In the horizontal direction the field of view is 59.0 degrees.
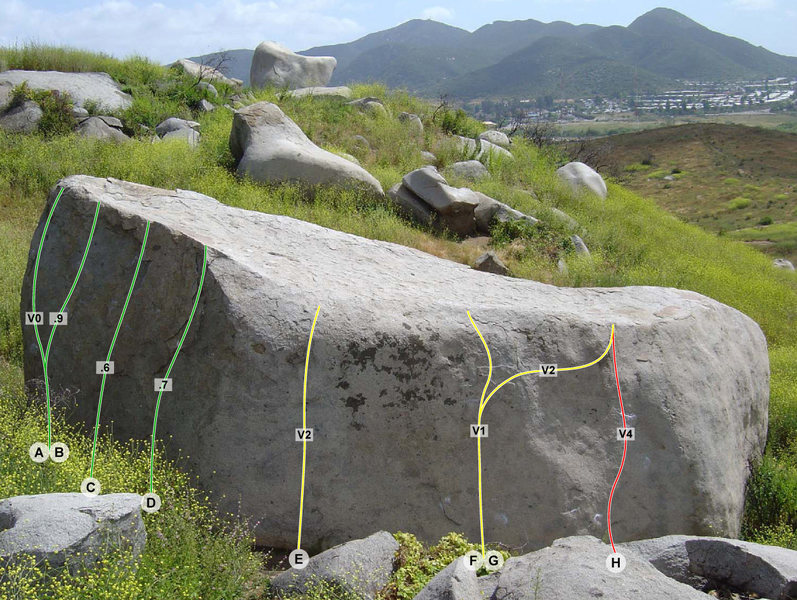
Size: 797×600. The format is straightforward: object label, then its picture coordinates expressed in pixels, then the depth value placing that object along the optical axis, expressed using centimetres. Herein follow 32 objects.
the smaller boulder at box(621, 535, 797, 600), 378
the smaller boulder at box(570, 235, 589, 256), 1050
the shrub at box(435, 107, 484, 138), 1648
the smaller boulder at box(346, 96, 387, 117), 1560
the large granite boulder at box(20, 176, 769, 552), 414
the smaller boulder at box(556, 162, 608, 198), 1496
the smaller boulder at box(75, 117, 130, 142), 1202
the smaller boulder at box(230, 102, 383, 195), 1047
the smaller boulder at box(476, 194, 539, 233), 1091
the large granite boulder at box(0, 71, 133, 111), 1334
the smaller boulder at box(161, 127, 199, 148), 1234
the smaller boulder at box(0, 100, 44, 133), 1195
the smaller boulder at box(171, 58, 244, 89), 1716
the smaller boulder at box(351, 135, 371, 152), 1372
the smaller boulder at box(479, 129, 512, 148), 1650
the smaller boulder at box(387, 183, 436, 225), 1070
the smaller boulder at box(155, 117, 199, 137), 1310
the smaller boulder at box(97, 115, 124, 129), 1248
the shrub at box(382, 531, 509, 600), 352
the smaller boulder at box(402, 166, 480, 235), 1058
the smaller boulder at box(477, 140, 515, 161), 1444
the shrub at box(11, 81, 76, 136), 1201
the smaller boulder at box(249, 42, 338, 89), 1870
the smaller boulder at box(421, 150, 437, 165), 1378
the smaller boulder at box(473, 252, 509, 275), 883
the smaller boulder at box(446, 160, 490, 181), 1334
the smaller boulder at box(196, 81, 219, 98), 1530
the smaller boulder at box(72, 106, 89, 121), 1250
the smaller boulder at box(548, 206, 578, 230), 1150
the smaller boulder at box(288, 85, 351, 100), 1645
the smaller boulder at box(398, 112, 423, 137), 1516
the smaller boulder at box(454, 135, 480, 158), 1456
